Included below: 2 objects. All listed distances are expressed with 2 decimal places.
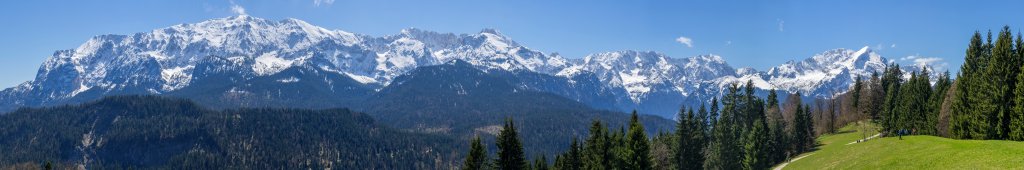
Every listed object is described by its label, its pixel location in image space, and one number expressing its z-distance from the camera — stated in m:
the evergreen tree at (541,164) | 99.12
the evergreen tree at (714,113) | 125.66
